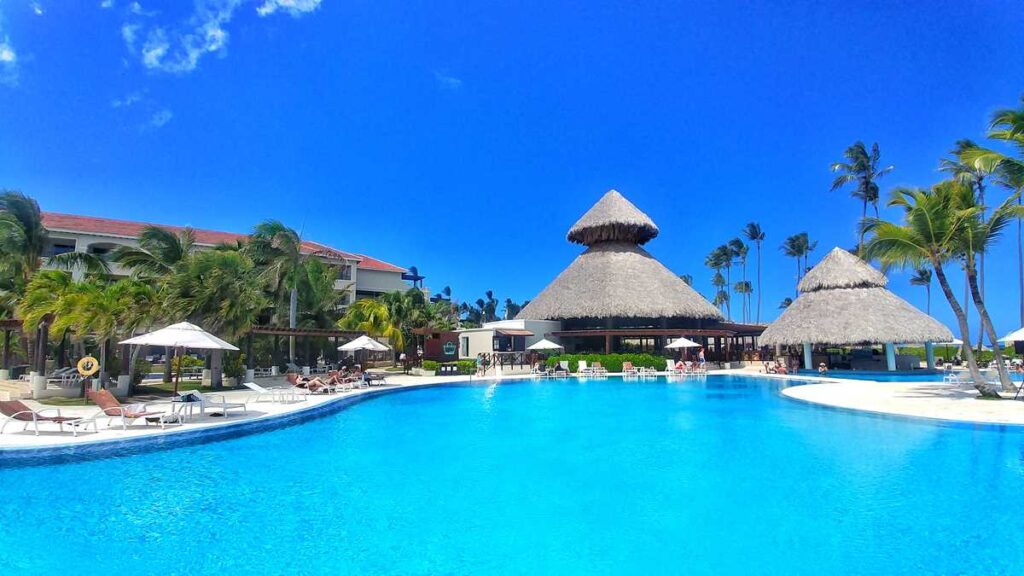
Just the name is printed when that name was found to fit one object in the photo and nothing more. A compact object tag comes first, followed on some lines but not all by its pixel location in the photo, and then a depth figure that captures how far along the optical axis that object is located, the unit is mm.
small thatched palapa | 22047
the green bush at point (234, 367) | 16547
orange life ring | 11219
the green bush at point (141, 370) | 13984
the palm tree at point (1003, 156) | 11617
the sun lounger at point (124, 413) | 8633
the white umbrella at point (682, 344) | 25344
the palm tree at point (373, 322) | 27672
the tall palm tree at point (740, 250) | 61281
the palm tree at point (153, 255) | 16516
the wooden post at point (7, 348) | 17938
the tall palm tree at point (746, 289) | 67438
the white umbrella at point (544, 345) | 24198
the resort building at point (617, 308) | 28391
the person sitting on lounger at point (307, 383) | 14663
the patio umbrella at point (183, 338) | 10508
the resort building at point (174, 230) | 29281
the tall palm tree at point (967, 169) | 12289
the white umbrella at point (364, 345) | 18453
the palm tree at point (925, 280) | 50619
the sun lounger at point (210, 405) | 9648
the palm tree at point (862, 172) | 36812
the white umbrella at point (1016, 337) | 13781
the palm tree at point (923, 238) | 13117
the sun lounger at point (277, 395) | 12352
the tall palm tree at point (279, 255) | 21109
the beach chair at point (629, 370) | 23578
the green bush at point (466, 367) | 22688
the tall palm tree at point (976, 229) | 12828
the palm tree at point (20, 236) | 17188
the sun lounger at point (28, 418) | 7913
